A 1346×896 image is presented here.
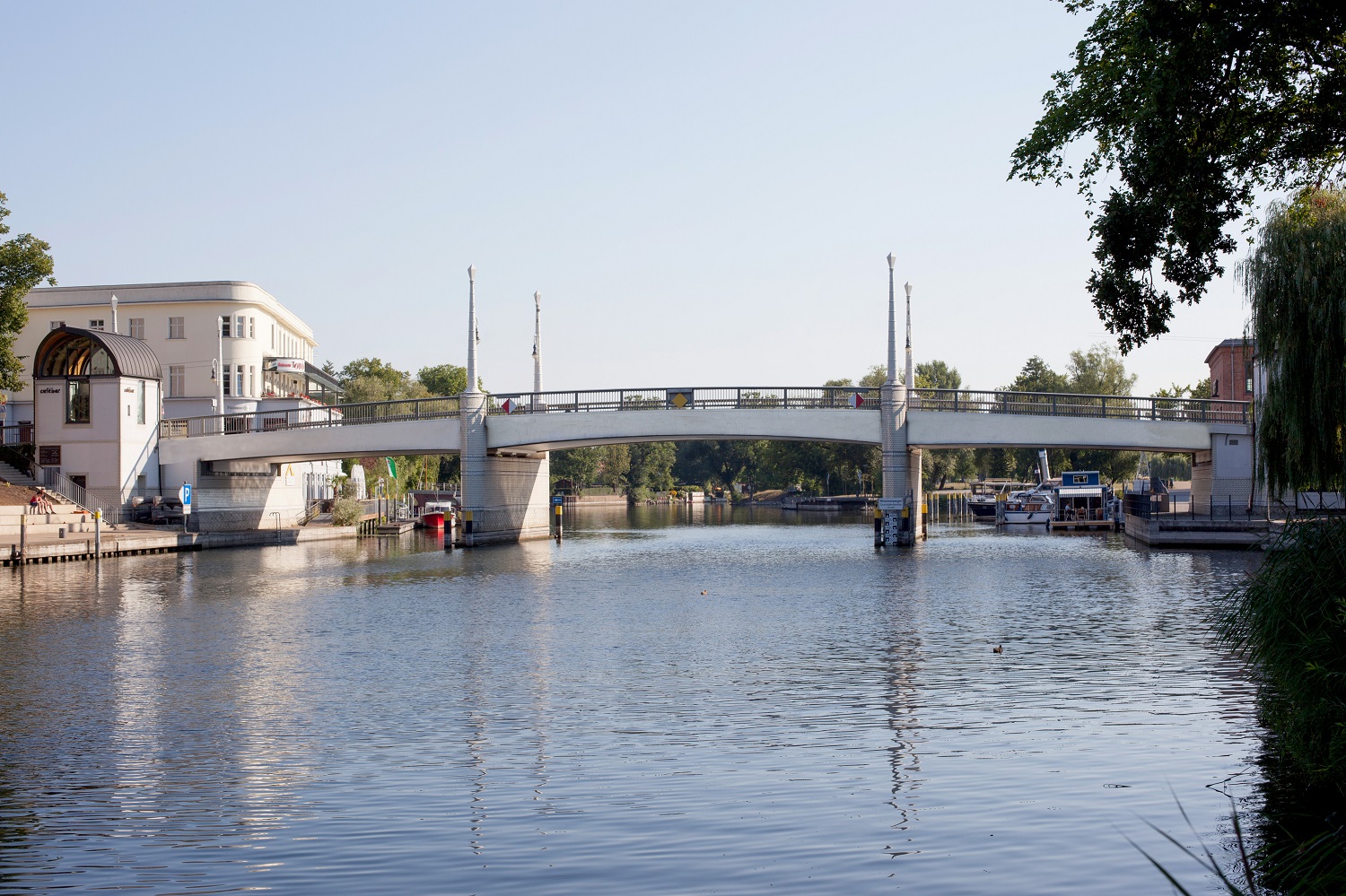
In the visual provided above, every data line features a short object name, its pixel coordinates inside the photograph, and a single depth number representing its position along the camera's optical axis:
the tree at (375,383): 120.44
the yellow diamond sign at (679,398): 58.25
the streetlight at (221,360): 70.26
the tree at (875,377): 124.79
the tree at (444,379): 145.75
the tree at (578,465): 163.50
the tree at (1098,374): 106.56
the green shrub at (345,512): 74.38
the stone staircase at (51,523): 51.12
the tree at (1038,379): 112.06
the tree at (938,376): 133.62
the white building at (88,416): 61.41
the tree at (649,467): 176.12
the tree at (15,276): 60.81
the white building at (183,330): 78.25
